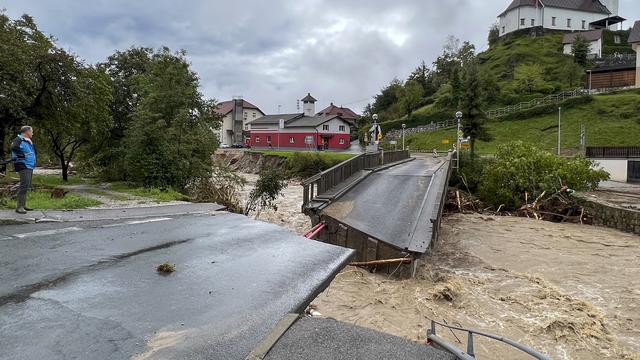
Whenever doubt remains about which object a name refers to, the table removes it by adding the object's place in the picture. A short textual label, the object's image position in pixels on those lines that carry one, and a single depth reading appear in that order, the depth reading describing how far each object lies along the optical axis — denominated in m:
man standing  10.41
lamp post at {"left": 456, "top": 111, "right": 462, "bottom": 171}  33.41
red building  72.06
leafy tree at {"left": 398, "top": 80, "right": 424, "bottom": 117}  79.08
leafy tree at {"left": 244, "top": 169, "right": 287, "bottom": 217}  18.34
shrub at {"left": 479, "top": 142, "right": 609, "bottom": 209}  26.14
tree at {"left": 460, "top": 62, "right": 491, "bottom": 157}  41.81
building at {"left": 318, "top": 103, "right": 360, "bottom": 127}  99.27
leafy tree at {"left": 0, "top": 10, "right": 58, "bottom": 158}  15.62
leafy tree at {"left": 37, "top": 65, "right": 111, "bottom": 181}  18.31
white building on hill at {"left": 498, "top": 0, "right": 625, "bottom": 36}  103.44
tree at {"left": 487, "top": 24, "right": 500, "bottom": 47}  111.66
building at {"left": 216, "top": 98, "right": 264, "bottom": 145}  95.81
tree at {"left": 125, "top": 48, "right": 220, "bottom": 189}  19.27
